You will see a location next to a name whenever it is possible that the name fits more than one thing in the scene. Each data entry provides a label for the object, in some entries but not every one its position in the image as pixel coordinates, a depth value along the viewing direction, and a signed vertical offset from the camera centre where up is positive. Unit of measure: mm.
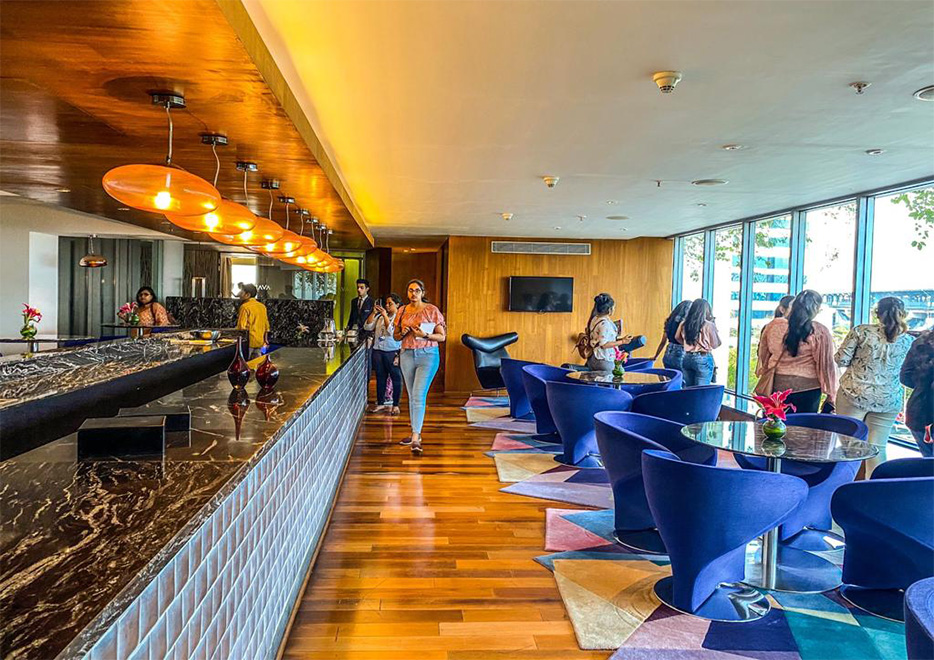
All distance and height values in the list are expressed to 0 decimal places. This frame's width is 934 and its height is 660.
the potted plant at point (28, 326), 7621 -241
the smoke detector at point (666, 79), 3049 +1149
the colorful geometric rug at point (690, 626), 2846 -1432
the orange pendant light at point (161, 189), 2430 +466
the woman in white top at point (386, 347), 8117 -407
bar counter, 1104 -493
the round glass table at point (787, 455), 3250 -645
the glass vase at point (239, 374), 3459 -335
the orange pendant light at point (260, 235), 4117 +502
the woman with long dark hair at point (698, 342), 6652 -218
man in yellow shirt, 6779 -111
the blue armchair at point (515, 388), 8102 -882
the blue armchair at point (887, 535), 2953 -980
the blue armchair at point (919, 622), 1483 -696
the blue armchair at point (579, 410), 5523 -813
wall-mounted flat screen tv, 10812 +406
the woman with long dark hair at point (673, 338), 7066 -177
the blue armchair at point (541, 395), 6898 -827
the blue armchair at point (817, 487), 3895 -994
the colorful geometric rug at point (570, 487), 4969 -1364
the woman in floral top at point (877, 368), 4586 -307
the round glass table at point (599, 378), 5883 -547
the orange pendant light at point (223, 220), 3020 +445
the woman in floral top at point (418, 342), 5949 -245
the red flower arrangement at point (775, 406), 3451 -442
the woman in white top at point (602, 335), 6148 -151
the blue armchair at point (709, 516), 2928 -896
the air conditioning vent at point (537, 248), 10828 +1179
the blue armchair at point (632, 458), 3766 -841
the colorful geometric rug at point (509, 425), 7609 -1308
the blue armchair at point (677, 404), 5359 -688
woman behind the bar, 7562 +12
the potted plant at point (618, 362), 5916 -413
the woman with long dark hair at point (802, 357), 5074 -270
